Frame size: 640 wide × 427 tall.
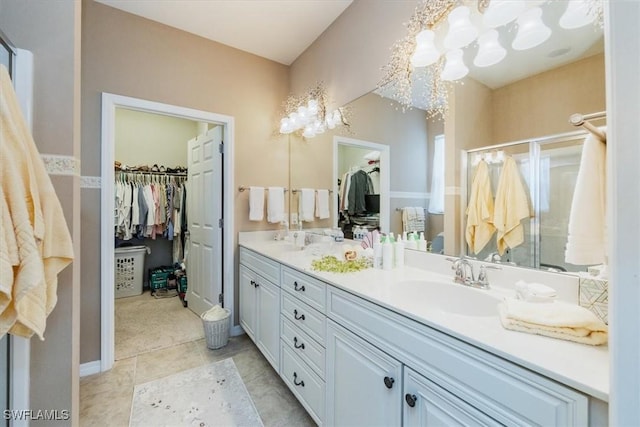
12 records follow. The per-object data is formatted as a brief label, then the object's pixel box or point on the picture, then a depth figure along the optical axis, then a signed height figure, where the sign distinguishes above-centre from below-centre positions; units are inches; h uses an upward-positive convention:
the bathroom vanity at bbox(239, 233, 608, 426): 24.7 -17.7
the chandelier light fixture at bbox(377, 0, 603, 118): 43.4 +33.6
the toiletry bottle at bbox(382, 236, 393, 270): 61.2 -9.7
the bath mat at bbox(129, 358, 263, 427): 61.3 -47.2
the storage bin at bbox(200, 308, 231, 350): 90.2 -40.2
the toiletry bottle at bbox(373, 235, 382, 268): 62.4 -9.5
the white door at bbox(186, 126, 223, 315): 104.8 -2.9
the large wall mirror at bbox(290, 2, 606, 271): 39.8 +17.5
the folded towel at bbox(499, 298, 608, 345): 28.1 -11.9
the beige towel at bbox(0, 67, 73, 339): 35.3 -1.9
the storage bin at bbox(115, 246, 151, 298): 141.1 -30.1
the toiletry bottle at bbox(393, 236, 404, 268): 63.1 -9.3
